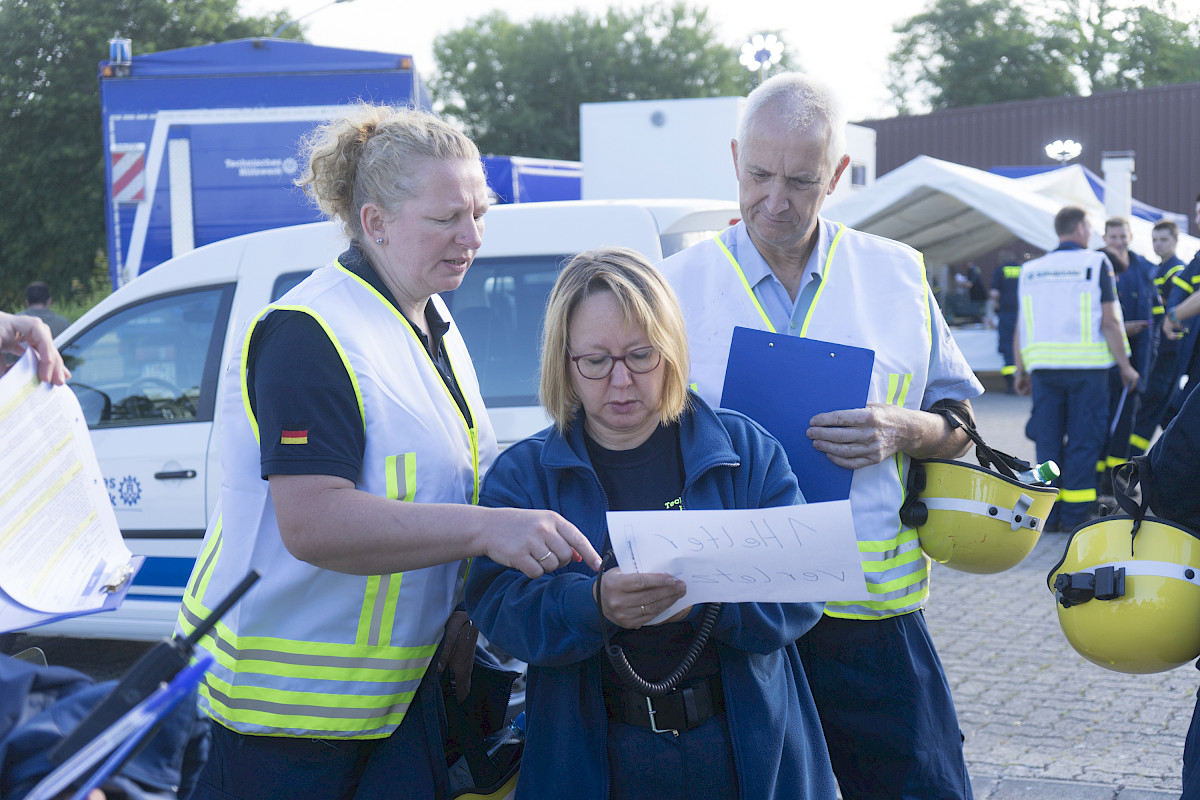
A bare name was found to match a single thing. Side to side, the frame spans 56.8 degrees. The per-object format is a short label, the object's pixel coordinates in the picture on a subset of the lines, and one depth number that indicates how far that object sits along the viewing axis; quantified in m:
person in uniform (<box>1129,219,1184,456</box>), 8.49
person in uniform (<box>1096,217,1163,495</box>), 8.34
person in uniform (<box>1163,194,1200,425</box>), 5.93
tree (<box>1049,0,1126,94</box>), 54.78
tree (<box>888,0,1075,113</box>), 54.38
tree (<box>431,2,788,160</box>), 48.25
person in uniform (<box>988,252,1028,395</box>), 14.97
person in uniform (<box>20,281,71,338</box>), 10.30
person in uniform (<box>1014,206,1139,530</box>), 7.62
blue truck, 7.80
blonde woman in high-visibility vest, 1.85
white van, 4.25
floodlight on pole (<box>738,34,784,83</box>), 11.70
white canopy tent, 13.52
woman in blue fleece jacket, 1.99
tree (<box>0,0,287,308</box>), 23.91
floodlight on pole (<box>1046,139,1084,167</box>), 18.41
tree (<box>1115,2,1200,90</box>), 53.78
